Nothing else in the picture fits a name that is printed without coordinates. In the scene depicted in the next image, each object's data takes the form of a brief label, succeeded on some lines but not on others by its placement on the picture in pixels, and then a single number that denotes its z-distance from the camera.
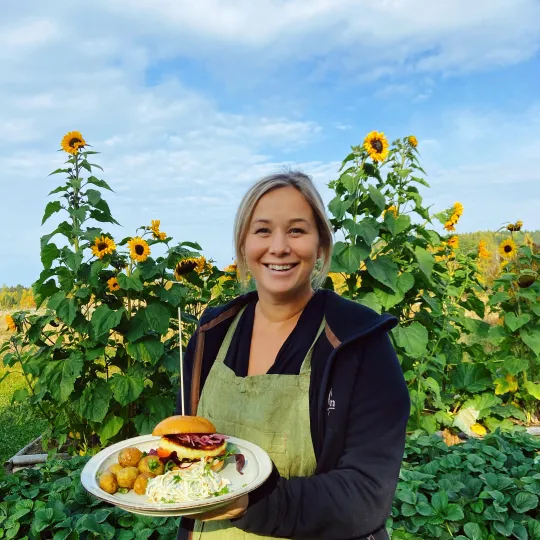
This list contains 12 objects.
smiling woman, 1.54
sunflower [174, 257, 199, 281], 5.00
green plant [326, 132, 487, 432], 4.77
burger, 1.62
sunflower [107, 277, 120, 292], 4.57
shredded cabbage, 1.49
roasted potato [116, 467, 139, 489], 1.61
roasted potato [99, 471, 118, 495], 1.59
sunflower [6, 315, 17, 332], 4.95
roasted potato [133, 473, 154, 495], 1.58
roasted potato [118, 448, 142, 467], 1.71
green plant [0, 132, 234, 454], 4.46
